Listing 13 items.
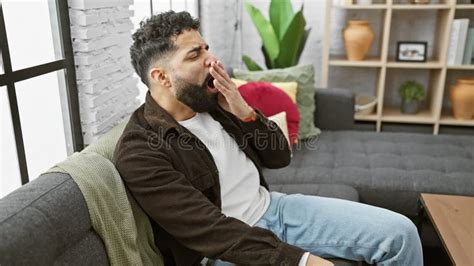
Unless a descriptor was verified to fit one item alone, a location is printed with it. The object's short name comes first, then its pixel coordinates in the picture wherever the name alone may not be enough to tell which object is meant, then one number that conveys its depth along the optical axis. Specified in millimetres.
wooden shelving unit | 3072
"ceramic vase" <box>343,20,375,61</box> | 3164
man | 1172
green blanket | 1110
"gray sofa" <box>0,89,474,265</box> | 912
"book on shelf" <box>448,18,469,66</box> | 3023
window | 1336
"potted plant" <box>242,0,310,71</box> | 3061
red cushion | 2402
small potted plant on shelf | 3299
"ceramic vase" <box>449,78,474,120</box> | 3088
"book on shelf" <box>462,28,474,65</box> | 3055
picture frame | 3232
